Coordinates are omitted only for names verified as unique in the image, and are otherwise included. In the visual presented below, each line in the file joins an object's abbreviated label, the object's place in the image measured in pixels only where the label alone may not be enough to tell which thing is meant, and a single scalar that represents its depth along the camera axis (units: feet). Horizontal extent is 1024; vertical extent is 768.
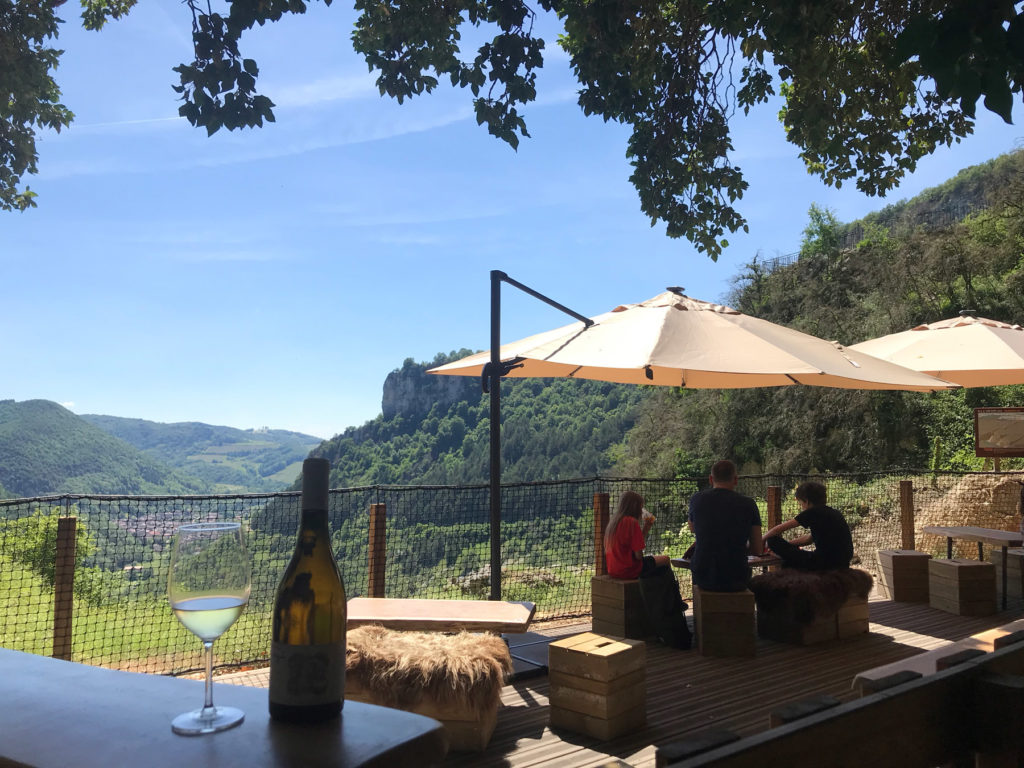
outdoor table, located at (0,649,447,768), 2.62
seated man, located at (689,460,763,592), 16.10
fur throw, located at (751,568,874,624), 16.96
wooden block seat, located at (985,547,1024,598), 23.68
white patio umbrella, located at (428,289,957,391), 13.57
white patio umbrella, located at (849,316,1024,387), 21.26
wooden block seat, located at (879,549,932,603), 22.25
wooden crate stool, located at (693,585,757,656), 15.89
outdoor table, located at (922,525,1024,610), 21.06
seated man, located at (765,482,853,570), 17.71
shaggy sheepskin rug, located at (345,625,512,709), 10.45
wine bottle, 2.94
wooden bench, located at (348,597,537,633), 11.90
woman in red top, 16.22
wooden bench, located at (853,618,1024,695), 4.74
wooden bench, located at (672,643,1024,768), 3.11
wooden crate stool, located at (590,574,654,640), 16.72
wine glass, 3.03
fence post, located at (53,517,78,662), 13.69
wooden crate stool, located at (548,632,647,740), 11.16
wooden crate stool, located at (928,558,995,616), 20.51
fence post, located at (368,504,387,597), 17.35
